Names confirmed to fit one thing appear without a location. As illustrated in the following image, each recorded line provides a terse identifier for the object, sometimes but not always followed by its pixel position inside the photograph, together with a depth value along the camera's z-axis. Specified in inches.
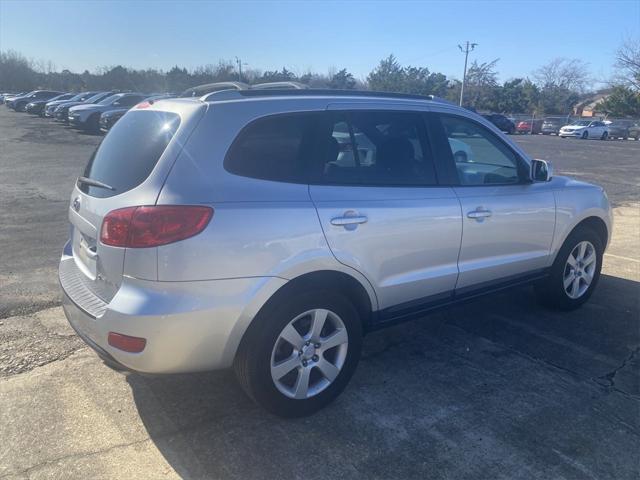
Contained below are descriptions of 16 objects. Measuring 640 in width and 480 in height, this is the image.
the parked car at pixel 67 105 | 1095.6
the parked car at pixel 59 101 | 1207.4
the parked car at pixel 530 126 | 1893.5
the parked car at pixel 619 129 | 1762.9
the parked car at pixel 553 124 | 1893.5
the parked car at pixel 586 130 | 1665.8
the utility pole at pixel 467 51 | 2696.1
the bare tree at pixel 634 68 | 2418.8
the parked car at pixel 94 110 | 960.3
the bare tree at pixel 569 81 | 3400.6
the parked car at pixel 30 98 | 1572.3
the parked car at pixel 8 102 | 1734.5
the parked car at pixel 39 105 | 1382.9
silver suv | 106.7
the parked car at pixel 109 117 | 875.8
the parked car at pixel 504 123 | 1770.7
